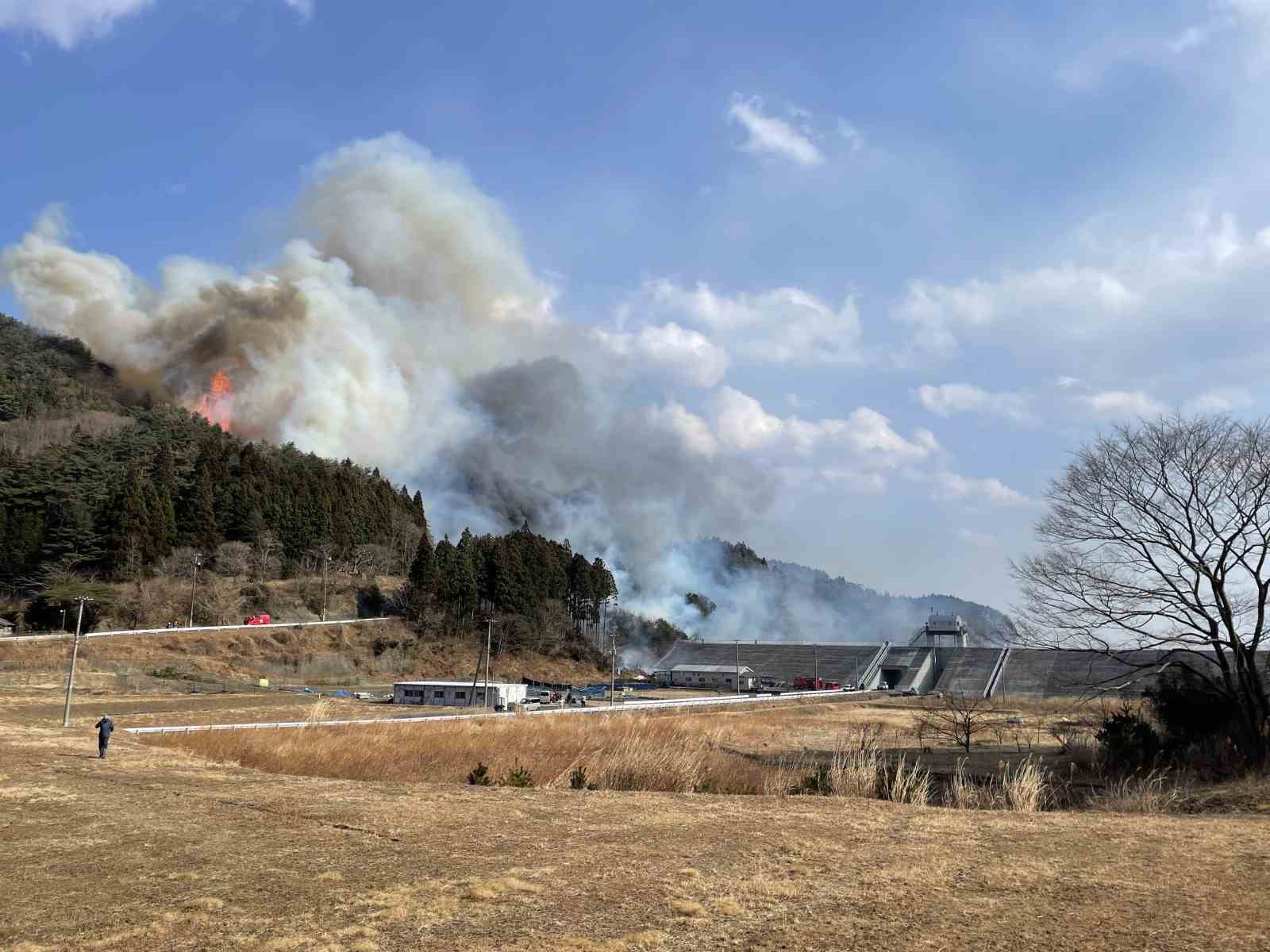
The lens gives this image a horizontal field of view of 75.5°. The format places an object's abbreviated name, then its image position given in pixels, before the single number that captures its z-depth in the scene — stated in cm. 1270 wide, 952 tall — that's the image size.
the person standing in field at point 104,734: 2373
